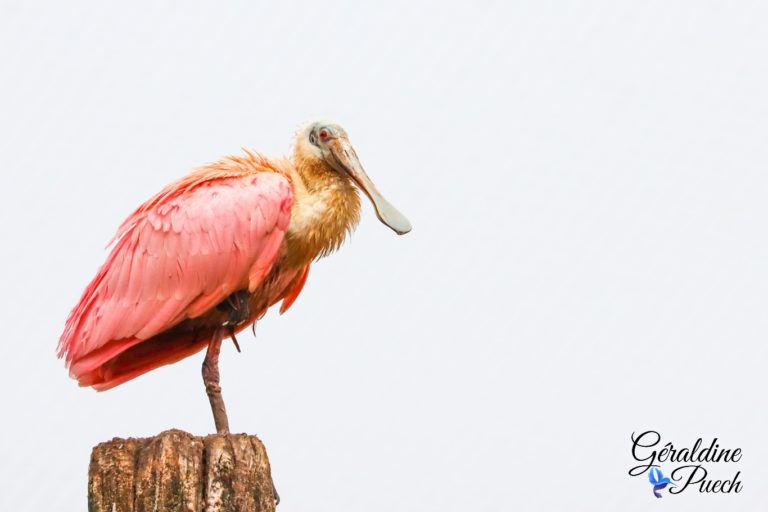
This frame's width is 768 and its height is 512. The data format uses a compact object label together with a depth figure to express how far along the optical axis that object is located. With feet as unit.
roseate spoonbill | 58.70
